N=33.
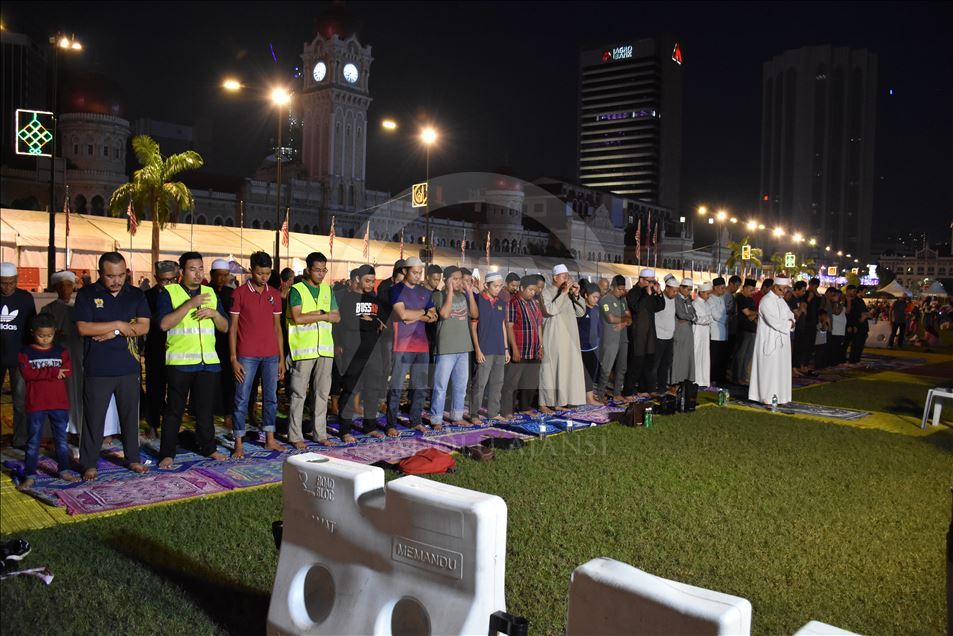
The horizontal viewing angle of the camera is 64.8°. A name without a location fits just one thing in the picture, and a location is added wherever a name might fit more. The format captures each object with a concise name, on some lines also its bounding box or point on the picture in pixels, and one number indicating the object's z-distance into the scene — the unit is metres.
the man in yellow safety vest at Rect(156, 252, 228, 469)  6.88
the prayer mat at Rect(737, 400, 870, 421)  10.83
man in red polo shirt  7.34
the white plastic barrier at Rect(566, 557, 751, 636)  1.97
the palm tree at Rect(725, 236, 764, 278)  62.50
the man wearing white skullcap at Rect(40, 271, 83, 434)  7.64
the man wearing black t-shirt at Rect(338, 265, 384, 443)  8.45
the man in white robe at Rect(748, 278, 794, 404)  11.60
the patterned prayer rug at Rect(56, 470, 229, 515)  5.61
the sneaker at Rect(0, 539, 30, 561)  4.13
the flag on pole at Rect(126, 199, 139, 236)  27.78
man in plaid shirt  9.95
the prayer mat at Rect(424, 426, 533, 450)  8.12
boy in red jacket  6.22
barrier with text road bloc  2.52
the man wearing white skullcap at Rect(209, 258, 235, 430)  8.34
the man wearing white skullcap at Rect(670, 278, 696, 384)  12.52
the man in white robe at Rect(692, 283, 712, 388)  13.20
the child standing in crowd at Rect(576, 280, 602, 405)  11.06
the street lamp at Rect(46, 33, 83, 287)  17.64
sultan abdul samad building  65.12
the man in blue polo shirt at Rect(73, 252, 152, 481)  6.28
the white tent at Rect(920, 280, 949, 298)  43.28
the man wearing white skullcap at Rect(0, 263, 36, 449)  7.00
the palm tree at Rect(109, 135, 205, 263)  32.91
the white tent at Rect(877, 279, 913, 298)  37.14
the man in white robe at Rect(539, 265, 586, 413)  10.44
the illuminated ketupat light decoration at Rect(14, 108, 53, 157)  15.71
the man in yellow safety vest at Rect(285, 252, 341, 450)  7.55
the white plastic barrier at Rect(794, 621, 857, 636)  1.96
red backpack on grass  6.52
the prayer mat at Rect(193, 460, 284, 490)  6.39
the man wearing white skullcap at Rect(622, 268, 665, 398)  11.84
